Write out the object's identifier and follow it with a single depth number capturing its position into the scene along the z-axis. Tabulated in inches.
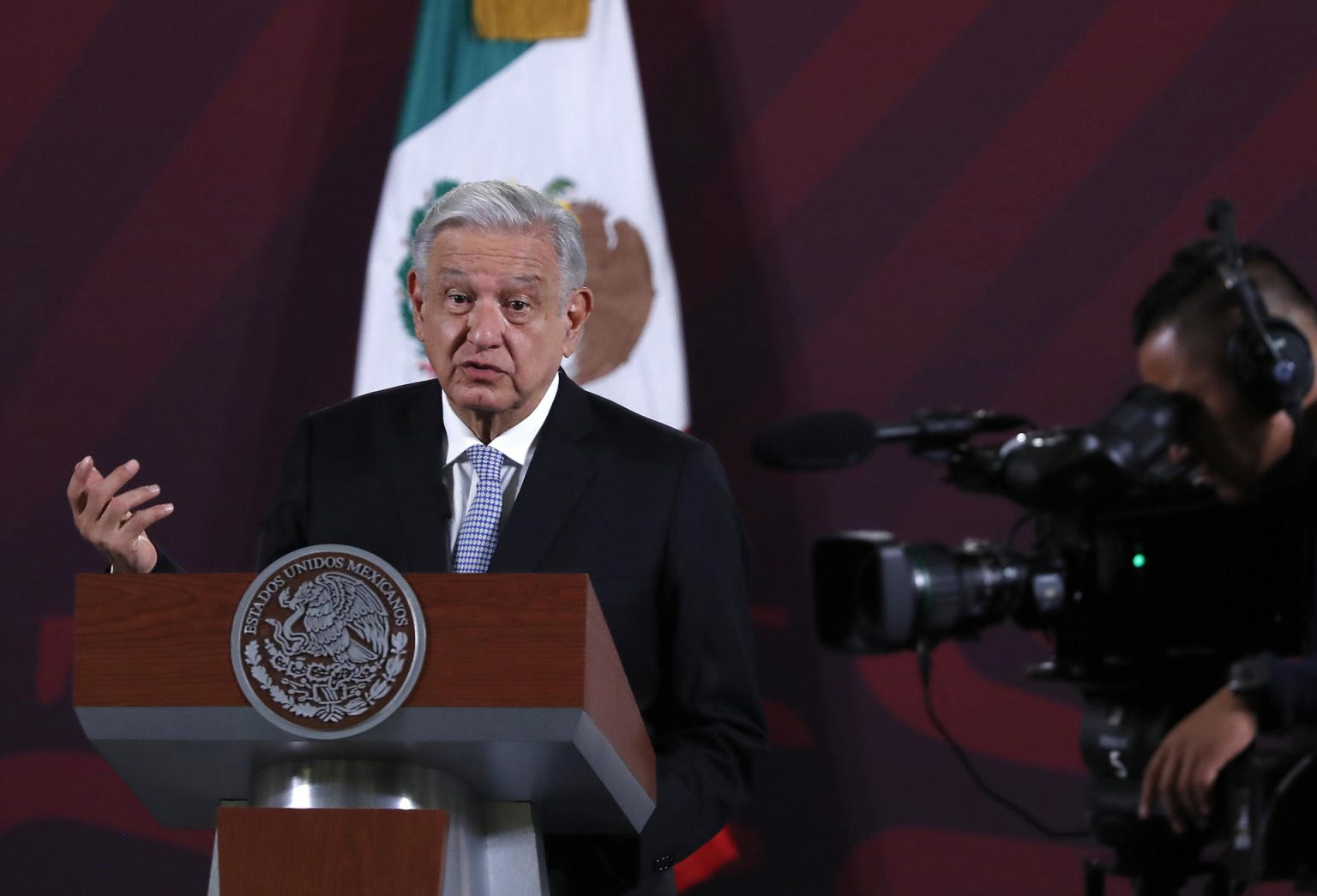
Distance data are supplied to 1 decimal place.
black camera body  498.0
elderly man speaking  502.3
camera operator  495.3
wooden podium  483.5
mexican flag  558.0
